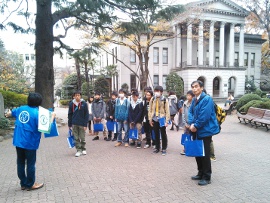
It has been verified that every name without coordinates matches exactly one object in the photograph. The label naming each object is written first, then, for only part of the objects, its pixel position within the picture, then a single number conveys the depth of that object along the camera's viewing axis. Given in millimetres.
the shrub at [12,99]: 12281
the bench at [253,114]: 10712
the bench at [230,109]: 16156
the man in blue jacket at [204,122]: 4005
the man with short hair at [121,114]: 7344
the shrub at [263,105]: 12434
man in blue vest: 3818
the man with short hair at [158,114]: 6258
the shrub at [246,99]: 15047
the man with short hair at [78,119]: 6262
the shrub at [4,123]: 9734
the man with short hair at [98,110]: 8367
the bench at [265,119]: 9742
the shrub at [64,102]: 29562
